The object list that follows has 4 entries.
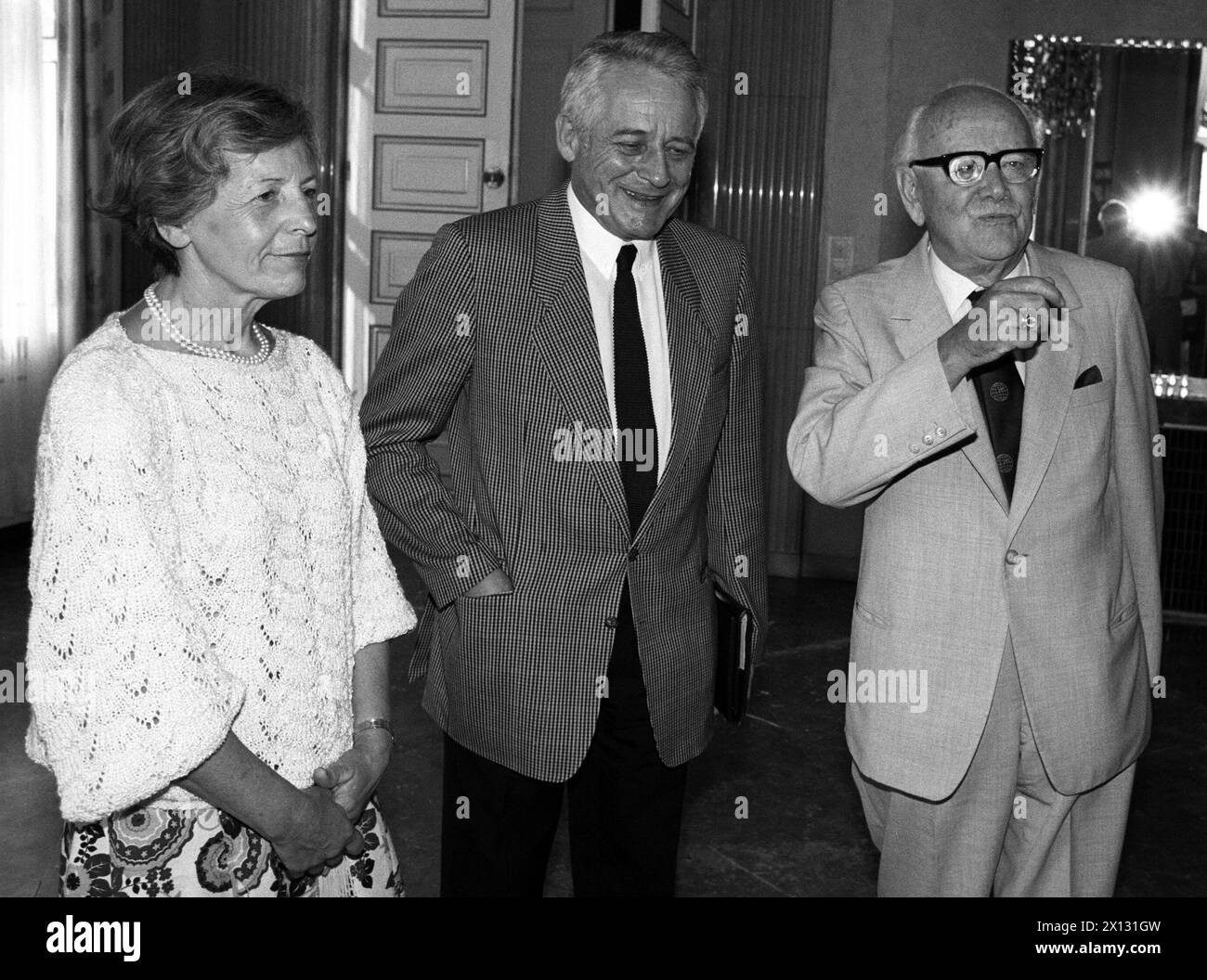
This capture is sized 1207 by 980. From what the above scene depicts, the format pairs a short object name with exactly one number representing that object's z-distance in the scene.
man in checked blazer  2.14
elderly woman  1.40
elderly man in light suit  2.01
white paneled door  6.83
